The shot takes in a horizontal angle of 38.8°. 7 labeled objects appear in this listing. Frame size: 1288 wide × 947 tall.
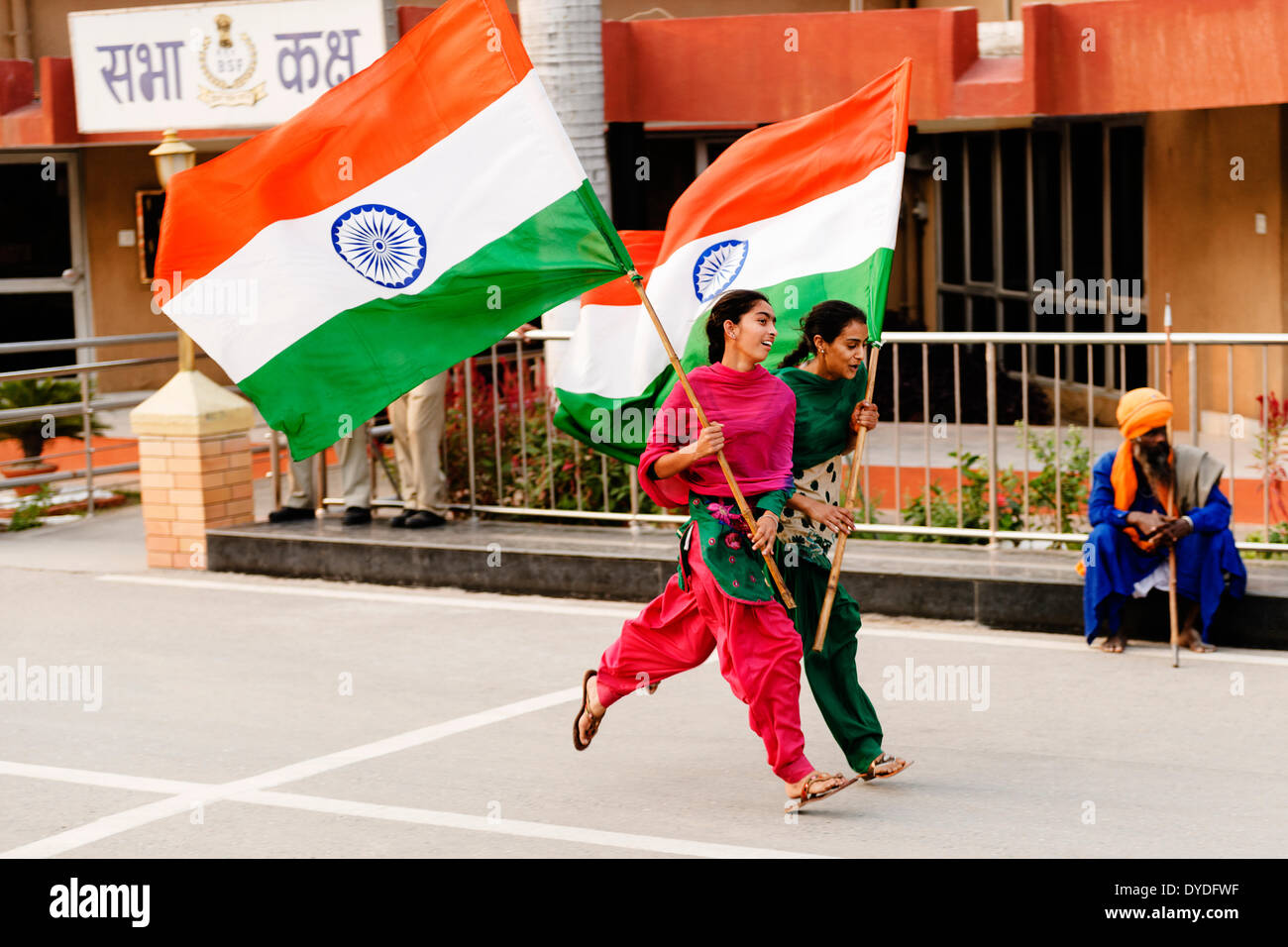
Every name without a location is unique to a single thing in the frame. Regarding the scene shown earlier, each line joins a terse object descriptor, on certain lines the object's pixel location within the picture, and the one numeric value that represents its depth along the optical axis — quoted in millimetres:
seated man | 8281
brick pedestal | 11492
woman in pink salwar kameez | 6109
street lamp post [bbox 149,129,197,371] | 11469
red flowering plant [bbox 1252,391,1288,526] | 9281
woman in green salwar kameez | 6367
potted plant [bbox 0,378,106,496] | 14180
